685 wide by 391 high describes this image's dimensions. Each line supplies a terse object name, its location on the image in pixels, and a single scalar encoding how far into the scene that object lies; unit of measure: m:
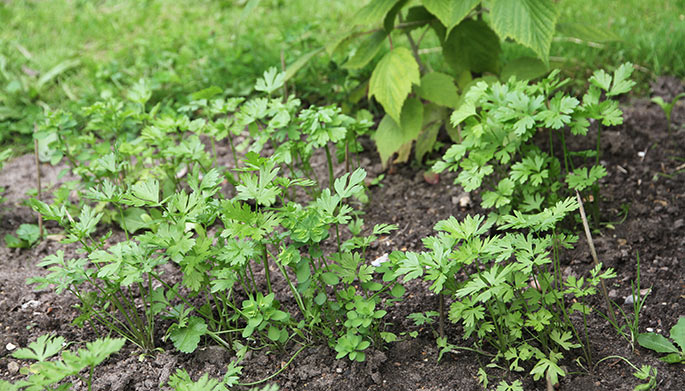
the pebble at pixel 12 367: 2.07
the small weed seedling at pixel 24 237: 2.74
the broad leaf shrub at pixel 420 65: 2.63
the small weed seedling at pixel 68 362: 1.56
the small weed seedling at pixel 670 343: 1.91
